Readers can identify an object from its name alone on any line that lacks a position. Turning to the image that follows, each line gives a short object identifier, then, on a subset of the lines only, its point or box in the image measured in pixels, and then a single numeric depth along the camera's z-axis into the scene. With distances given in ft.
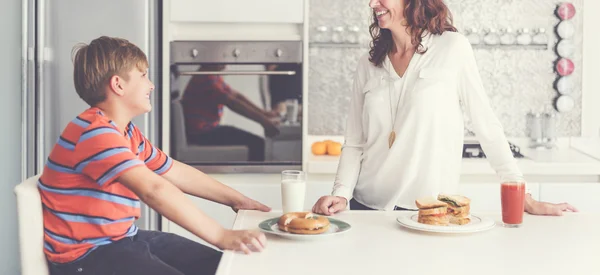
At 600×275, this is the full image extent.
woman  6.89
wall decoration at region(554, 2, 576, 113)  12.22
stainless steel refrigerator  9.21
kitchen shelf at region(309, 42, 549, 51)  12.26
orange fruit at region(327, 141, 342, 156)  11.41
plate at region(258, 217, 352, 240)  5.19
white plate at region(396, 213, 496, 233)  5.42
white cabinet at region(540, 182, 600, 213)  10.53
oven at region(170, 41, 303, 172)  10.82
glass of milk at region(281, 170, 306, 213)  6.33
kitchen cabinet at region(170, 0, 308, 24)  10.80
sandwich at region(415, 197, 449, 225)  5.57
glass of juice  5.75
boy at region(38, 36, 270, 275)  5.34
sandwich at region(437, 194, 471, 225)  5.60
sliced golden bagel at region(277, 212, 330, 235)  5.25
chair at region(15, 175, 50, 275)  5.43
